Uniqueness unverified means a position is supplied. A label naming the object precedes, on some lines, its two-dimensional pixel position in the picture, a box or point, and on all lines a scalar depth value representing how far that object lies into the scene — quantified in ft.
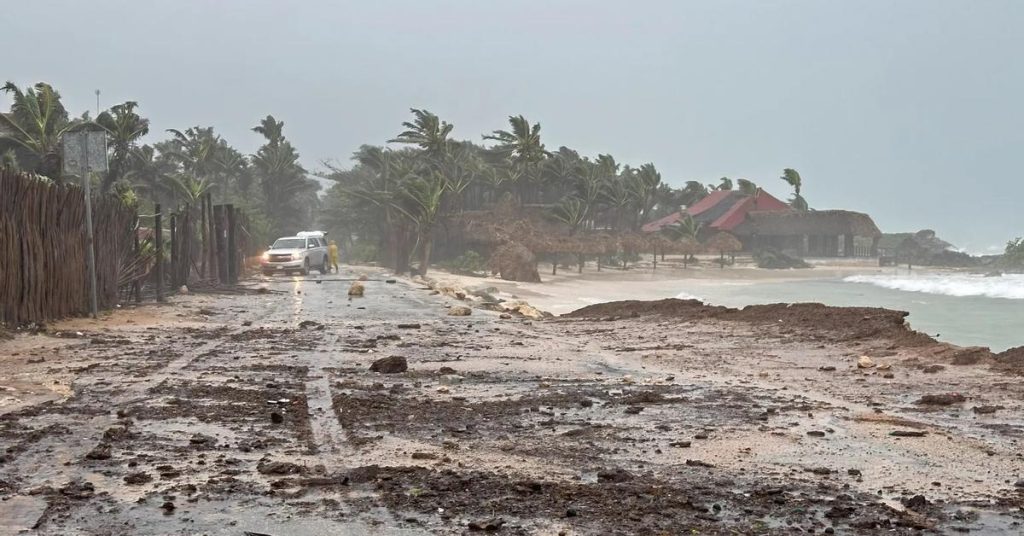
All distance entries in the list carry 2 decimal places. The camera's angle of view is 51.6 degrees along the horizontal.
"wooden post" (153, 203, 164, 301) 73.05
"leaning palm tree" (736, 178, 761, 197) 282.56
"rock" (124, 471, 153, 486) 19.26
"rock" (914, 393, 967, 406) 29.99
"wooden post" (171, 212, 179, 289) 81.35
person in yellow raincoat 152.76
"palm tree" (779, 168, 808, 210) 303.68
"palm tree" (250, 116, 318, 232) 227.40
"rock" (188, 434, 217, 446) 23.15
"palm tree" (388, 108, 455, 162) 205.67
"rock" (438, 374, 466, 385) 34.78
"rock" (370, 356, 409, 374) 37.37
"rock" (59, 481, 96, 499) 18.25
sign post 54.34
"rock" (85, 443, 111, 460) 21.22
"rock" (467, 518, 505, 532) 16.58
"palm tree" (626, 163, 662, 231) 242.78
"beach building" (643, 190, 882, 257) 254.68
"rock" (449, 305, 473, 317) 67.67
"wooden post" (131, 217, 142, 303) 69.26
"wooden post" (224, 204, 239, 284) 105.60
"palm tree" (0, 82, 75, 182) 123.03
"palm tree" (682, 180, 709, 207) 314.35
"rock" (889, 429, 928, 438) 24.84
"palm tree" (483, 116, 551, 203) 213.05
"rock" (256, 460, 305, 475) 20.33
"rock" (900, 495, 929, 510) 18.20
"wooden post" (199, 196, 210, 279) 90.88
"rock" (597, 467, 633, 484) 20.03
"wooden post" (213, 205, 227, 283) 99.91
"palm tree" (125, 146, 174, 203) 156.15
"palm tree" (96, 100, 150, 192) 146.92
